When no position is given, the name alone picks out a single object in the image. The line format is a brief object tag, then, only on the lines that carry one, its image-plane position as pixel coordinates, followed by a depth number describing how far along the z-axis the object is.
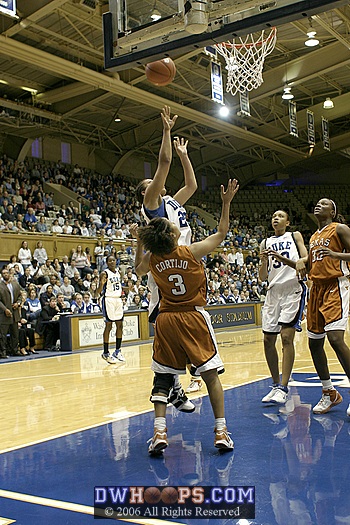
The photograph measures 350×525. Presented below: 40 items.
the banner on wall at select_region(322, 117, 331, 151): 24.38
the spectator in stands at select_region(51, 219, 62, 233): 17.84
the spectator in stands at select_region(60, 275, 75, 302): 14.47
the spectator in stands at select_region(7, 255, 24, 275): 13.62
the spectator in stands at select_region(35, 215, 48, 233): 17.47
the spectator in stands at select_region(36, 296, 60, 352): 12.98
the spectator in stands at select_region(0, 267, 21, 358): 11.45
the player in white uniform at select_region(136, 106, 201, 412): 4.40
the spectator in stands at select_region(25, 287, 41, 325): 13.08
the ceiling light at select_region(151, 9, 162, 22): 6.07
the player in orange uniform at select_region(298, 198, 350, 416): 4.98
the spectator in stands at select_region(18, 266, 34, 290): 14.09
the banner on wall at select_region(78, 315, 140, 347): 13.36
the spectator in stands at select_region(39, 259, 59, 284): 14.71
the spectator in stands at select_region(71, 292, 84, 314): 13.62
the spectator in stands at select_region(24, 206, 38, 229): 17.59
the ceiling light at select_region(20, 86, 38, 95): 21.30
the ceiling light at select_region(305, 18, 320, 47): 16.67
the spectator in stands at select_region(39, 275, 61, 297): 13.93
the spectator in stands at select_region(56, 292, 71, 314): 13.34
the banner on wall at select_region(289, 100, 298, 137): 20.70
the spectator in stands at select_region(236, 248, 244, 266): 24.11
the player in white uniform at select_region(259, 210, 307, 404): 5.61
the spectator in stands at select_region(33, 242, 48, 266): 16.02
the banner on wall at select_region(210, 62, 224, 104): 15.68
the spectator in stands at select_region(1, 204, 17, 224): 16.86
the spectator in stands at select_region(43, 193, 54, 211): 20.25
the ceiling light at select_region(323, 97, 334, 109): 24.05
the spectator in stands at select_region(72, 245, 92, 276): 16.48
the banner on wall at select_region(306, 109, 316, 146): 22.52
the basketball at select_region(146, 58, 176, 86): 6.00
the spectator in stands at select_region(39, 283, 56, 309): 13.14
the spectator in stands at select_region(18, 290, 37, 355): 12.40
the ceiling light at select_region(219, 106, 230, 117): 18.40
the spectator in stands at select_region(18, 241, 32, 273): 15.30
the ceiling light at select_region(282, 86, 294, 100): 21.63
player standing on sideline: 10.06
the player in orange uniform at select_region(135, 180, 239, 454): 4.11
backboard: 5.28
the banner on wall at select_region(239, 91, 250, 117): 17.59
